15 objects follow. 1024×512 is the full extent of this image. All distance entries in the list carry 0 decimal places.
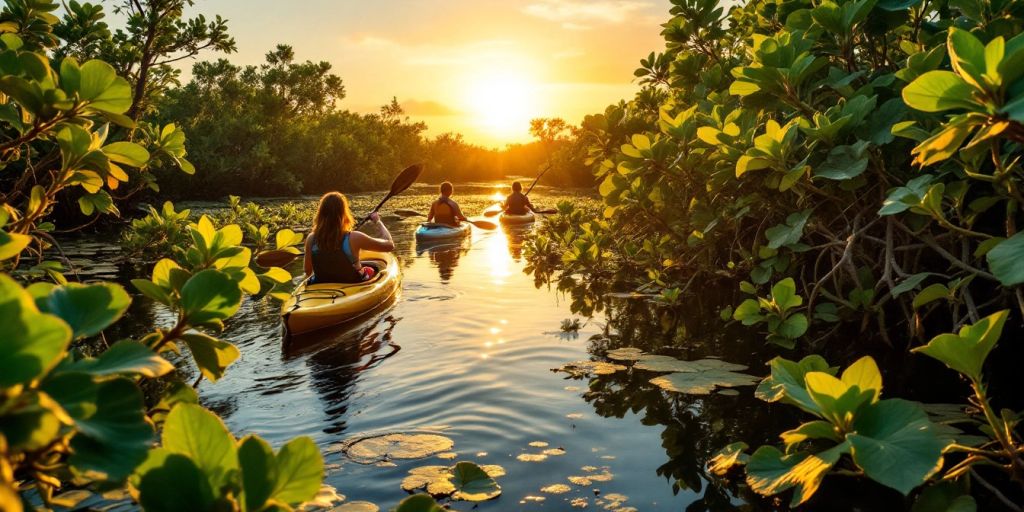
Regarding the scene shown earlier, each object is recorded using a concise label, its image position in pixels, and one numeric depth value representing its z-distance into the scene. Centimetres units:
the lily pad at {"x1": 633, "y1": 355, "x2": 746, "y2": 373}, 509
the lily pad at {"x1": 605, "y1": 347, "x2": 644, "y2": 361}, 559
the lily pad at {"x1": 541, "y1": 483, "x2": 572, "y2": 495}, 315
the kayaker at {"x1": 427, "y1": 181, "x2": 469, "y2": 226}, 1595
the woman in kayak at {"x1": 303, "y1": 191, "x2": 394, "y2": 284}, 730
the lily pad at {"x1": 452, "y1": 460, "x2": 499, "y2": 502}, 305
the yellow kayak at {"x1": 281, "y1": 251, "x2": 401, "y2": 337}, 646
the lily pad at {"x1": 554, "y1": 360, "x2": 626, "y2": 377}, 524
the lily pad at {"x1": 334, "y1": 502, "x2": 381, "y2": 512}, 292
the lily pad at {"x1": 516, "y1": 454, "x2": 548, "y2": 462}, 359
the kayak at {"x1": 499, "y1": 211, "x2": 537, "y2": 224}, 1878
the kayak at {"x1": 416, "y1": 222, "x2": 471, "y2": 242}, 1485
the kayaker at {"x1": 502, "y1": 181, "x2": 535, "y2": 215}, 1906
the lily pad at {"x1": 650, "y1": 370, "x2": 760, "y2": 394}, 459
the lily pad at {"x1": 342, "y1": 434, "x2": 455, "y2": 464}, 363
